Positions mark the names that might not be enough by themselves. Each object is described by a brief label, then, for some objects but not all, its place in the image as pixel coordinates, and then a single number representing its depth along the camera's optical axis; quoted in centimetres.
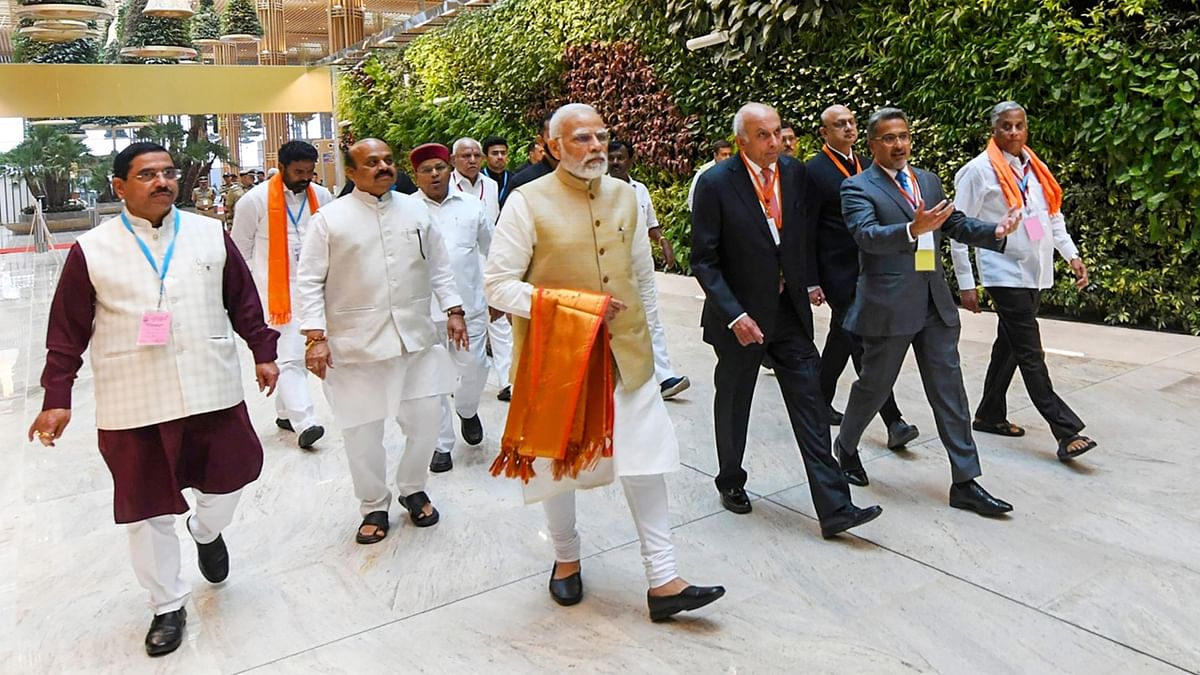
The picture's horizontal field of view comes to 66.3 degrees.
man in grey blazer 361
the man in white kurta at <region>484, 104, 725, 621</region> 291
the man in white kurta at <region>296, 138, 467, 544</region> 360
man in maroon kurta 284
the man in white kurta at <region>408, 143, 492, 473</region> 479
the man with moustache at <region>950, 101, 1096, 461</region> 425
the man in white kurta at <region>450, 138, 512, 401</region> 562
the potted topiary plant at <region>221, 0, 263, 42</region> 1435
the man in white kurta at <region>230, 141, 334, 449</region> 486
